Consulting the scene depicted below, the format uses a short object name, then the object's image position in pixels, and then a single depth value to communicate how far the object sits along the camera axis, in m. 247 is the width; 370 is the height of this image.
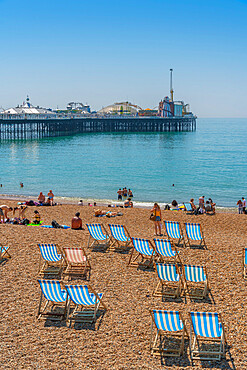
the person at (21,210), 12.04
